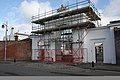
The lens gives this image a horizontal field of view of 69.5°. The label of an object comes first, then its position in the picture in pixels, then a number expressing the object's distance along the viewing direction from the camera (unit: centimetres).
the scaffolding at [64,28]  1208
